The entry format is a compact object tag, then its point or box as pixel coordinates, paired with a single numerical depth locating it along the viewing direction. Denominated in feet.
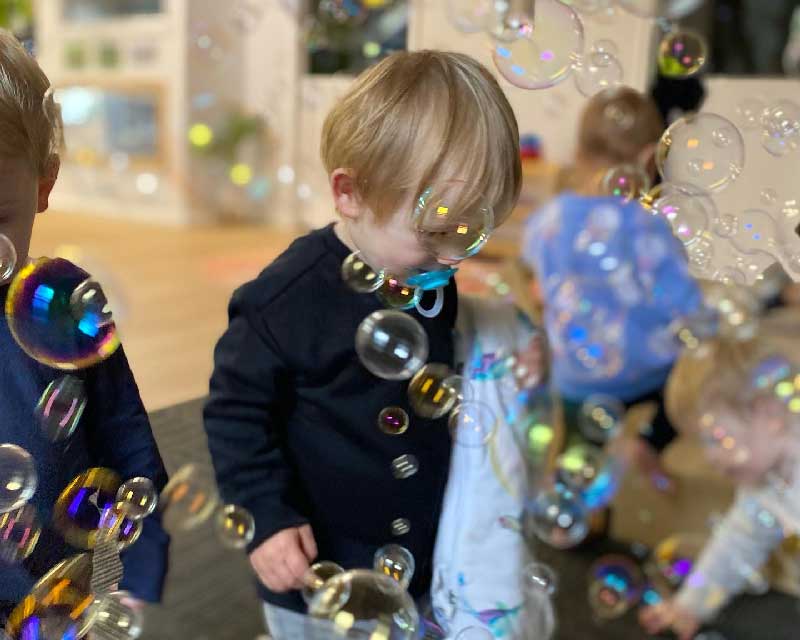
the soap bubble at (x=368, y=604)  2.40
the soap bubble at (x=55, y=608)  2.15
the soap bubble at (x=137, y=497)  2.27
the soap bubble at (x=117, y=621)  2.37
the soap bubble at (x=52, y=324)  2.04
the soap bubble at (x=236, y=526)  2.52
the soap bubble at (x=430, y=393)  2.56
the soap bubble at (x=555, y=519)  3.18
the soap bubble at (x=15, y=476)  2.07
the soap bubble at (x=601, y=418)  4.64
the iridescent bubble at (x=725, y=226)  3.09
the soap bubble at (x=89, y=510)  2.18
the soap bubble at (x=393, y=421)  2.55
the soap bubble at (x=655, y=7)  3.54
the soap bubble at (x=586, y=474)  3.47
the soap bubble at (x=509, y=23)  2.83
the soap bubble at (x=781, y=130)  3.02
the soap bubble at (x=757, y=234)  3.01
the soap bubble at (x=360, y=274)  2.43
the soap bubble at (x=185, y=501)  2.54
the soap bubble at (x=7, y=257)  1.97
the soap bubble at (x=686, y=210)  2.96
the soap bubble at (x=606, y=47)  3.08
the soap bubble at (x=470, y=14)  3.43
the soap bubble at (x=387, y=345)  2.41
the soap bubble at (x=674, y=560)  4.82
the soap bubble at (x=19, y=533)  2.16
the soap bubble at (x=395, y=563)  2.55
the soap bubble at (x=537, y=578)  2.78
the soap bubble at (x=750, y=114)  3.23
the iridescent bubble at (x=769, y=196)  3.06
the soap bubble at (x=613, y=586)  4.41
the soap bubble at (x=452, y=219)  2.26
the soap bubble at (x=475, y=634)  2.65
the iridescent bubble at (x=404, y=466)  2.58
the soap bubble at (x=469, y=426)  2.66
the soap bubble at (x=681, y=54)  3.58
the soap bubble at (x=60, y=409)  2.06
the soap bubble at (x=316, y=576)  2.49
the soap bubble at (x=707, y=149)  2.97
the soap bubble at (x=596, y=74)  2.93
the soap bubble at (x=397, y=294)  2.46
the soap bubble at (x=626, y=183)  3.26
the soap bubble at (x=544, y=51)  2.68
